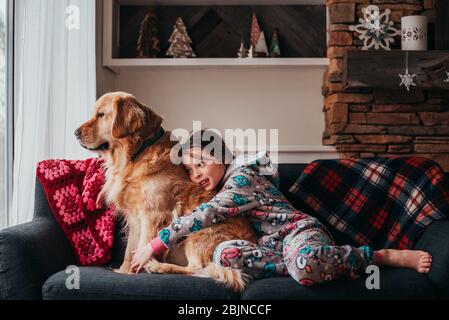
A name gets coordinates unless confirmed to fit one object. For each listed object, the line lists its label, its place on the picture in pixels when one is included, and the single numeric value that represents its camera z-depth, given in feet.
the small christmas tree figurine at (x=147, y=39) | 11.89
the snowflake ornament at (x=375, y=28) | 11.37
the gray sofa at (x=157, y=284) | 6.08
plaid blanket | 7.41
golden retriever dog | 7.02
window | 9.49
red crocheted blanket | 7.32
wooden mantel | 10.94
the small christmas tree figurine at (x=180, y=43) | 11.89
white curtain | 9.18
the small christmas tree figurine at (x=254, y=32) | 11.91
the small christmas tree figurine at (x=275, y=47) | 11.84
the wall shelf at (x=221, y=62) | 11.60
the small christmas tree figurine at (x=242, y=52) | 11.85
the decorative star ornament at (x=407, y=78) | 10.95
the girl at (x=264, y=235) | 6.27
